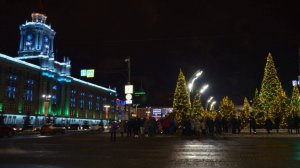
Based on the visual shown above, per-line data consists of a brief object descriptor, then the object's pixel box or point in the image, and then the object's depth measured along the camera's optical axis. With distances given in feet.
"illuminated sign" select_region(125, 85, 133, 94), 141.08
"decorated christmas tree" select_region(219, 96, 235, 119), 282.40
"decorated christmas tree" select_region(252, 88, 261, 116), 182.24
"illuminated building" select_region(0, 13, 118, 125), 314.35
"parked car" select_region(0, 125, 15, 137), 132.67
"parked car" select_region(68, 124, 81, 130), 261.65
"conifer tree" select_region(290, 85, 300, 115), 176.97
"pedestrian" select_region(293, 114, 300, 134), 117.40
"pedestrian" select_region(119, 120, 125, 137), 109.44
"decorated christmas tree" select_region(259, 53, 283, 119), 177.78
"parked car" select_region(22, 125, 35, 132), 209.40
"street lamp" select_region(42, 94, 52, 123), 349.00
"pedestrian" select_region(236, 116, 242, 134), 127.40
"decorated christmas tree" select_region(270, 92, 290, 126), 170.91
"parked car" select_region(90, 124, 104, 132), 217.03
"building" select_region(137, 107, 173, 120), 332.08
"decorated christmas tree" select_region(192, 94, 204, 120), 242.78
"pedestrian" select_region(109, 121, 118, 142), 88.89
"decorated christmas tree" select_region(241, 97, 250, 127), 211.70
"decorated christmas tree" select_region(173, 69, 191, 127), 191.45
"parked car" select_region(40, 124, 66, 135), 163.66
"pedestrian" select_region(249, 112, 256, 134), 120.26
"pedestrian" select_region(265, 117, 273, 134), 117.70
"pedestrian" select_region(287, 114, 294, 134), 120.67
